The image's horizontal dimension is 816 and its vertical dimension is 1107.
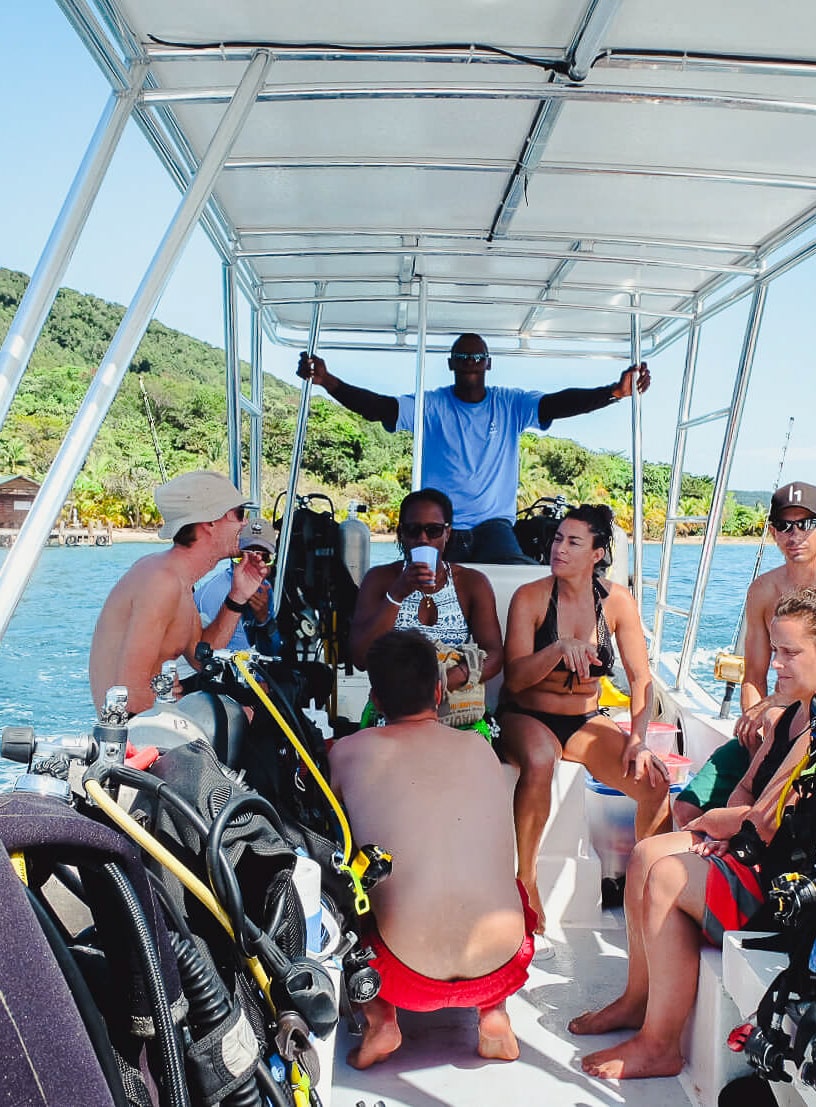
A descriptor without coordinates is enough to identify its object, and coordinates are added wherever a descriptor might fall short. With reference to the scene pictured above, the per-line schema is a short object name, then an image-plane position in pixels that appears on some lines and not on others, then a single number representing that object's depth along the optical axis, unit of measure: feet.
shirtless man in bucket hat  7.68
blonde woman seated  6.69
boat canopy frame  6.70
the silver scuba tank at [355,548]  13.38
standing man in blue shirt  13.57
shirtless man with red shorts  6.67
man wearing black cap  8.82
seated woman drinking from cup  10.91
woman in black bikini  9.71
